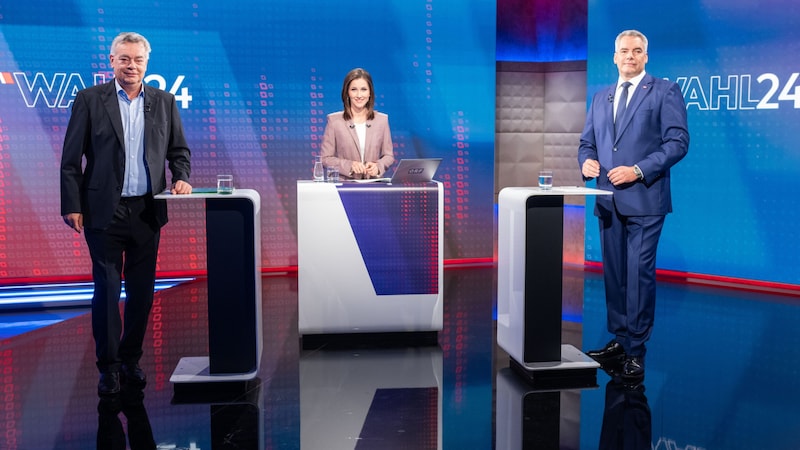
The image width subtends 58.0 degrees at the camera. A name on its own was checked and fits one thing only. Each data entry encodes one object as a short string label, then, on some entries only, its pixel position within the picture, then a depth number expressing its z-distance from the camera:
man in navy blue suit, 3.73
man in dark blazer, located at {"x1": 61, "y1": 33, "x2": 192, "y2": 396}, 3.36
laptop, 4.16
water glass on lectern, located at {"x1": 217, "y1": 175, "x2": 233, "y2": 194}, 3.34
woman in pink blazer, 4.96
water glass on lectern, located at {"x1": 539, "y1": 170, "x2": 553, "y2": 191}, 3.56
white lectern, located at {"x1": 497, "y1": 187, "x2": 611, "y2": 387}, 3.58
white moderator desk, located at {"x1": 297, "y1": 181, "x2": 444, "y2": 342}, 4.18
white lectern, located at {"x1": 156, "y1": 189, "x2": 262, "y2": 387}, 3.39
